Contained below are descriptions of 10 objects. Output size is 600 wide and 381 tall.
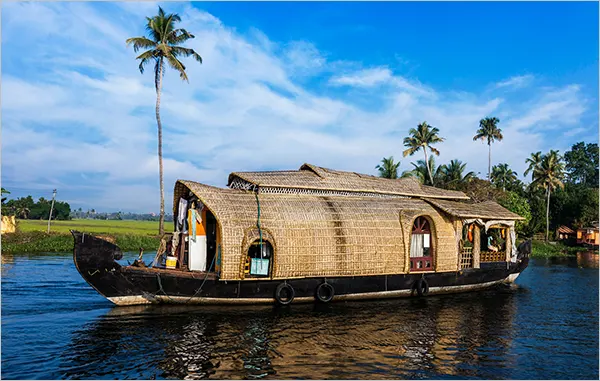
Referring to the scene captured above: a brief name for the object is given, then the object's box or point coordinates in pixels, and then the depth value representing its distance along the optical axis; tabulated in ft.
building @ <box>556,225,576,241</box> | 141.28
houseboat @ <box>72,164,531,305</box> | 36.58
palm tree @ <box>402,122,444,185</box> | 122.72
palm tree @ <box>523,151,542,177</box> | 133.39
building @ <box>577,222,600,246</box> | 131.54
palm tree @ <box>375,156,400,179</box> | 116.06
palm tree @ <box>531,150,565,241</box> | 128.67
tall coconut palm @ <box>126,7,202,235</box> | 79.77
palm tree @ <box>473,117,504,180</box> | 138.31
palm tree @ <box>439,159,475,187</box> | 114.01
